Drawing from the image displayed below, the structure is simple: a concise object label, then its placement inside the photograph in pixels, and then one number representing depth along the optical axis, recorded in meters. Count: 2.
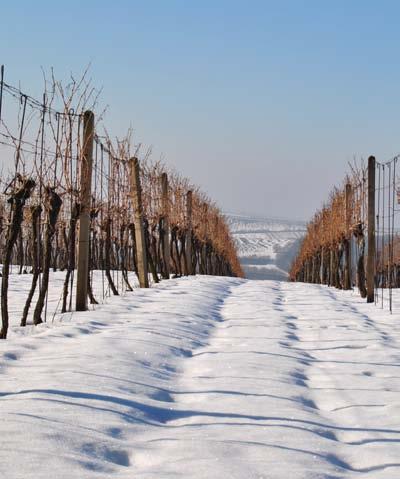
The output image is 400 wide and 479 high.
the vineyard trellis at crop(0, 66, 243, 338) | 14.78
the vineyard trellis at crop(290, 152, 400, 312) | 24.70
